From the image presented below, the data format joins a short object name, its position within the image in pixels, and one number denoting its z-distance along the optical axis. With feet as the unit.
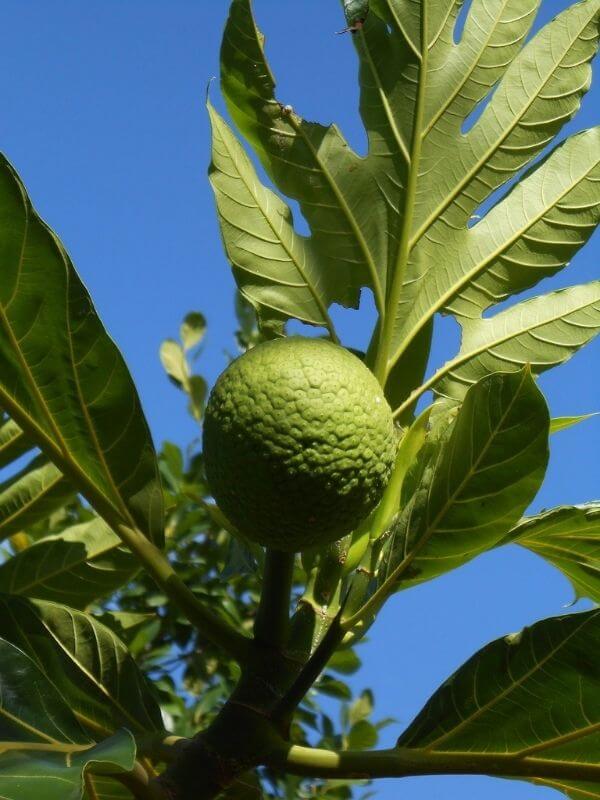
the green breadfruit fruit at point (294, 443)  3.71
